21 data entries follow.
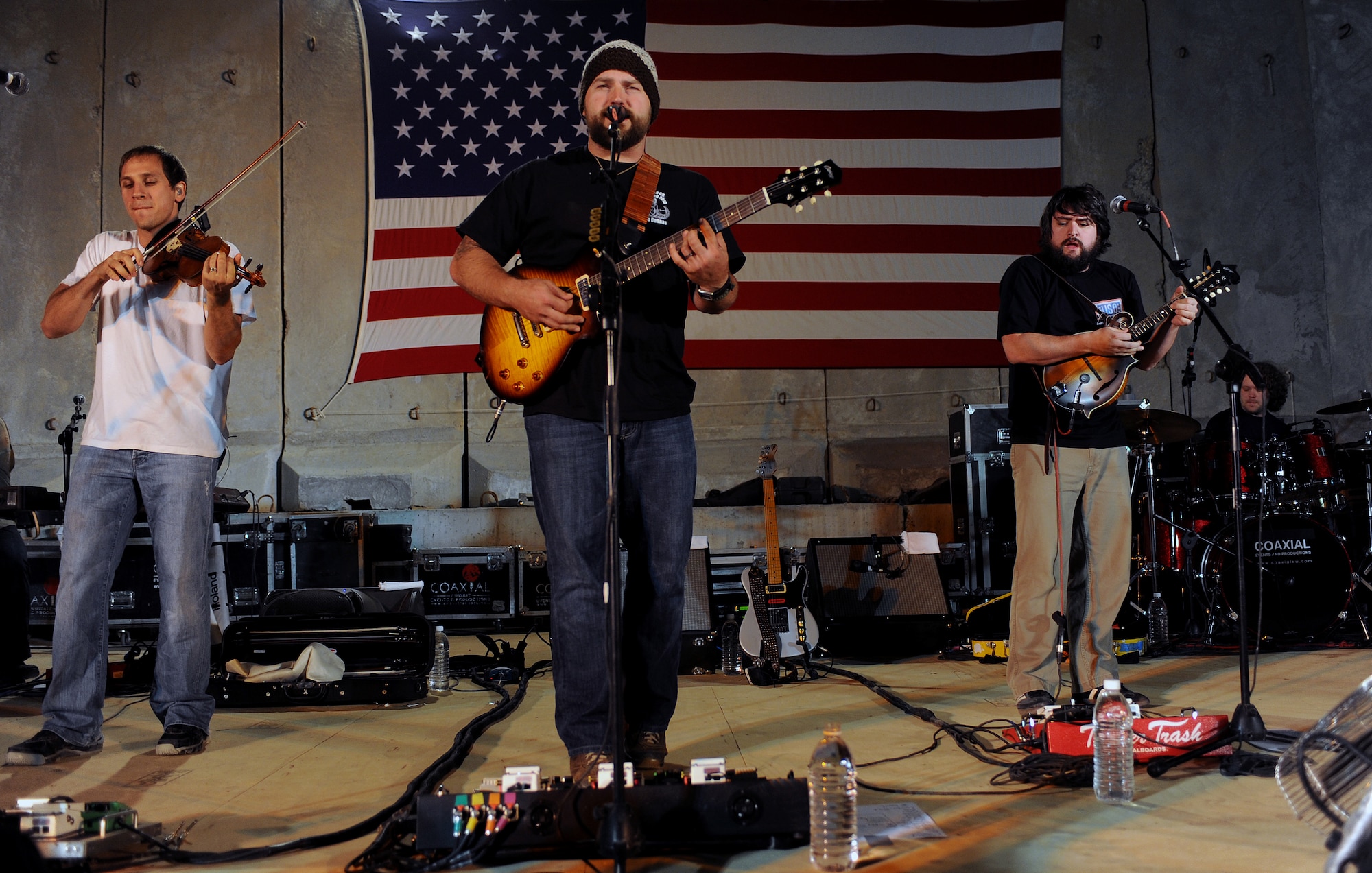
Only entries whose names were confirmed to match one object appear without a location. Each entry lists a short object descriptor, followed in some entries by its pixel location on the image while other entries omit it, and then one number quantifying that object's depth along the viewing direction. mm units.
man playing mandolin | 3656
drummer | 6383
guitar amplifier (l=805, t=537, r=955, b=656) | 5922
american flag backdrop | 8250
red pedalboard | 2939
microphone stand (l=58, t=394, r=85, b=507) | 6660
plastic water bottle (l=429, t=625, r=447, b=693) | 5000
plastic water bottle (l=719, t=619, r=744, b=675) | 5426
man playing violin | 3414
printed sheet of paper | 2270
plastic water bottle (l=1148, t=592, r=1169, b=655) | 5977
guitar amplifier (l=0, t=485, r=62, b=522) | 4594
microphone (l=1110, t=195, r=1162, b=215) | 3382
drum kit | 5867
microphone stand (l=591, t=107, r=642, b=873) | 1945
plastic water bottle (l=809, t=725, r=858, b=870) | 2045
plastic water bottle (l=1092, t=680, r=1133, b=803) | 2586
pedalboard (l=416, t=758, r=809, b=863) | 2125
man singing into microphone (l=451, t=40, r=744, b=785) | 2600
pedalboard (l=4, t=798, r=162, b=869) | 2053
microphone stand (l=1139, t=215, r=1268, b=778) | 2858
